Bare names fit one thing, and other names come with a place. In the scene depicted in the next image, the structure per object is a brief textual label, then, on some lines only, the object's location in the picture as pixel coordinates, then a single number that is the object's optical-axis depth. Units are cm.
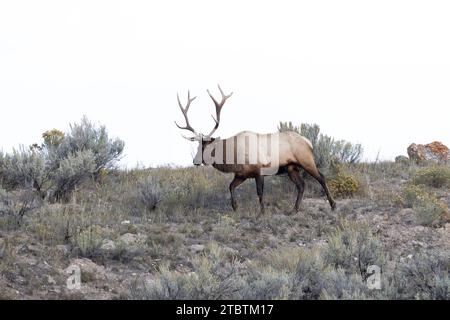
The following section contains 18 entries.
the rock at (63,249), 1792
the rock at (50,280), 1594
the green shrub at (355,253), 1672
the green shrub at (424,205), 2309
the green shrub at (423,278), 1387
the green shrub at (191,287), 1354
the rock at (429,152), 3487
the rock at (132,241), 1873
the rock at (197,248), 1978
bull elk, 2561
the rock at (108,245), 1862
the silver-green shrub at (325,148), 2911
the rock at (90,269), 1664
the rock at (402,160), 3406
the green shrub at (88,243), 1816
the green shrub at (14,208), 2008
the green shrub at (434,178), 2856
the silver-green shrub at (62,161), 2483
